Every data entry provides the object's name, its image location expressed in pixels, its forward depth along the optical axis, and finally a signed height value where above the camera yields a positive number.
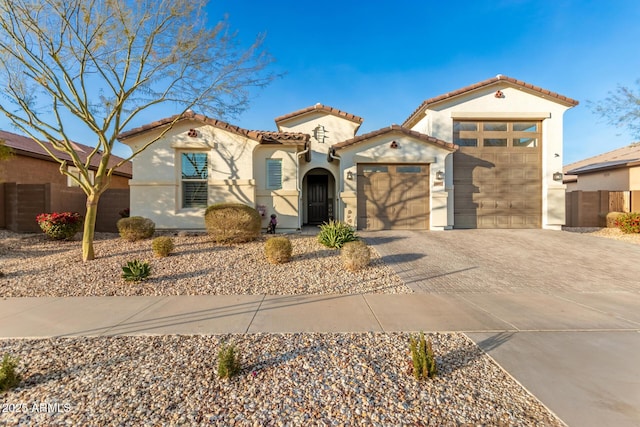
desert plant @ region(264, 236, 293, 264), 7.22 -1.07
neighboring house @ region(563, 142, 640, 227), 14.10 +0.66
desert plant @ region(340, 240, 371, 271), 6.79 -1.17
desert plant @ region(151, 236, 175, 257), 7.69 -1.01
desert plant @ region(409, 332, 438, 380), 2.85 -1.56
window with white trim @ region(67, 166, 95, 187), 15.41 +1.93
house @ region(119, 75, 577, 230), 11.13 +1.73
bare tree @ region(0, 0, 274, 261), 7.14 +4.12
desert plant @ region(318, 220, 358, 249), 8.45 -0.81
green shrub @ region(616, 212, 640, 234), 11.70 -0.69
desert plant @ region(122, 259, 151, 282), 6.10 -1.33
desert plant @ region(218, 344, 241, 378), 2.82 -1.55
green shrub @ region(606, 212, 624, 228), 13.08 -0.56
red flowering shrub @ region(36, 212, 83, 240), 10.14 -0.53
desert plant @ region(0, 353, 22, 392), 2.67 -1.57
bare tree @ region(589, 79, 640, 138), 13.06 +4.75
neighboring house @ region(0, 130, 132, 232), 11.62 +0.69
